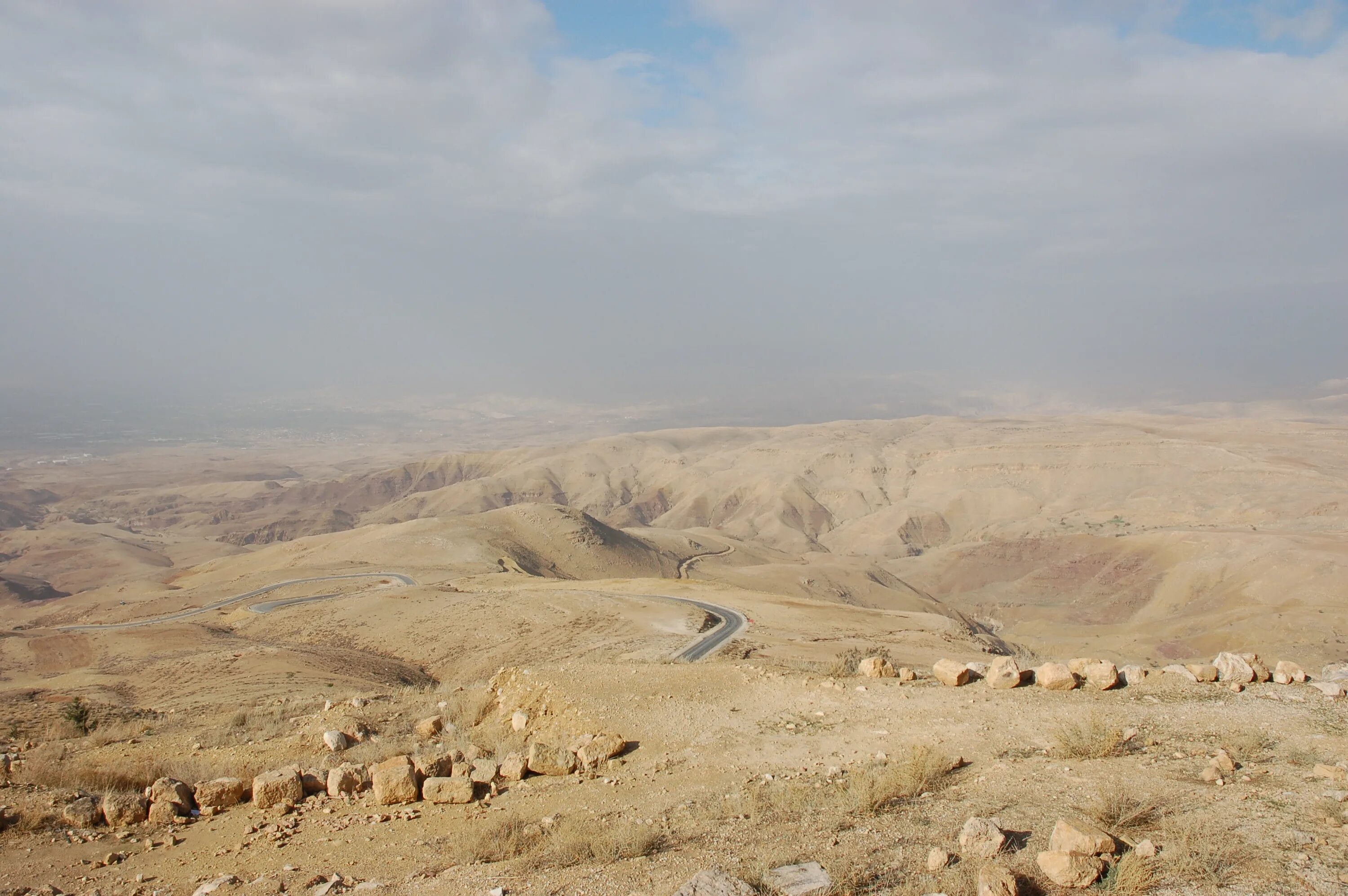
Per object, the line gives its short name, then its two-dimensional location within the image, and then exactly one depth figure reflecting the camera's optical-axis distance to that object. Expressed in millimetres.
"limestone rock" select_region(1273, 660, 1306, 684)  14172
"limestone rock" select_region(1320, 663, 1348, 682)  15508
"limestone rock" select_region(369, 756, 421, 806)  10008
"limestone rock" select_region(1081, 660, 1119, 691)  14133
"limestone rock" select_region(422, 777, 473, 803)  10070
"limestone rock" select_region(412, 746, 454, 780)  10680
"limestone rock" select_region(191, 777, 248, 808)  9906
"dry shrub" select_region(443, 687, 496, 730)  15562
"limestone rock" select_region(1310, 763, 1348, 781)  9242
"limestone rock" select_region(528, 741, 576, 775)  11352
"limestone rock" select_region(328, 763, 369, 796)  10234
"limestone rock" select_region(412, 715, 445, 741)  14328
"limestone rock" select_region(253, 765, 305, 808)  9930
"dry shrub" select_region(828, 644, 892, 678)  17562
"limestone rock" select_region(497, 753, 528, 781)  11094
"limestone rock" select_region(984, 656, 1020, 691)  14602
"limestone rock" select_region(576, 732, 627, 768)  11625
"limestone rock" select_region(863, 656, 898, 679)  16594
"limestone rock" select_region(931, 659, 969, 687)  15156
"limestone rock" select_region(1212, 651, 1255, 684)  14227
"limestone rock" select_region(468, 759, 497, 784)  10797
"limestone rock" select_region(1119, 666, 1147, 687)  14656
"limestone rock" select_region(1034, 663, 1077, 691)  14305
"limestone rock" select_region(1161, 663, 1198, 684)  14453
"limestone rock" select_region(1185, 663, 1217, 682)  14391
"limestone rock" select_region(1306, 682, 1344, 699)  13180
